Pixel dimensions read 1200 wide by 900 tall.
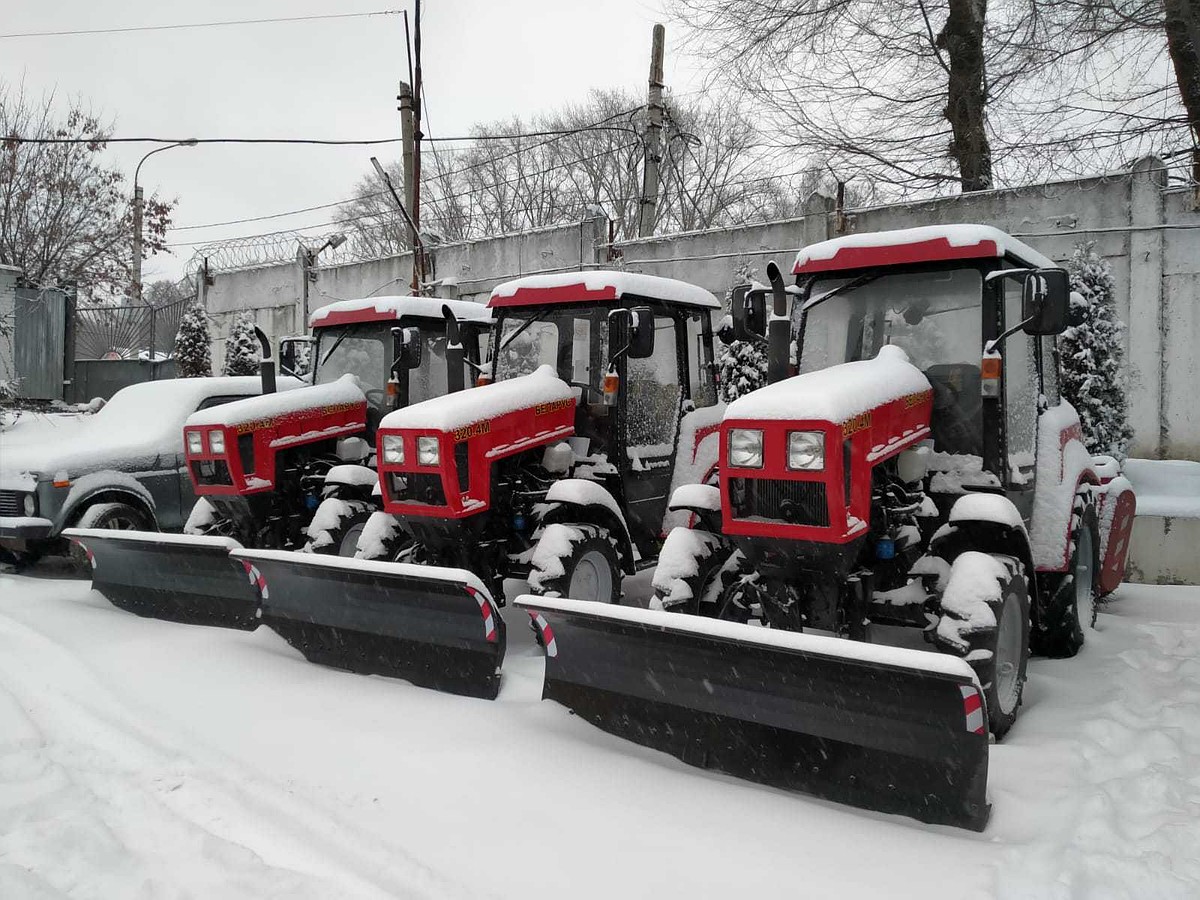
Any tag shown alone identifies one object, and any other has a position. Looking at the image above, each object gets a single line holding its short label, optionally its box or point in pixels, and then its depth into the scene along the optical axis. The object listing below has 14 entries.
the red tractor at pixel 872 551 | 3.37
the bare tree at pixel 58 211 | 17.38
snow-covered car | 7.51
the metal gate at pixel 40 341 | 15.94
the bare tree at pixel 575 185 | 29.48
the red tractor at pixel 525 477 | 4.75
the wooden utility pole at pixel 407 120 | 15.09
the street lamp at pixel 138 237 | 20.20
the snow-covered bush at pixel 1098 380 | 9.40
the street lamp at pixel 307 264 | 20.73
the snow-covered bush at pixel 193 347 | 19.70
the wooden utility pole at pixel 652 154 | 15.45
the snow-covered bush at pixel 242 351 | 19.17
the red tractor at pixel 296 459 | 5.98
